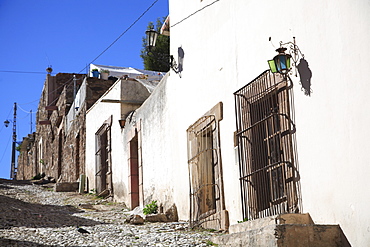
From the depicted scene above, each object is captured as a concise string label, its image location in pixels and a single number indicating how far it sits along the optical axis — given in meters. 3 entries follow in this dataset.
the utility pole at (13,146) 39.55
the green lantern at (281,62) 6.00
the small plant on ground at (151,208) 10.83
